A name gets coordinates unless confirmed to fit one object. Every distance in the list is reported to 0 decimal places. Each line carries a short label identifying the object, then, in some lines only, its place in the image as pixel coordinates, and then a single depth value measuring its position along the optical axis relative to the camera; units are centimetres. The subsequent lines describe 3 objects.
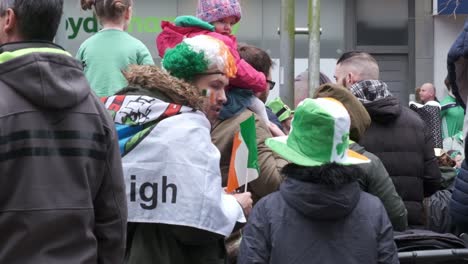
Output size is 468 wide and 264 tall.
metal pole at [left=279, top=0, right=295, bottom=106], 1188
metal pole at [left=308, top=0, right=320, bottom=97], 1211
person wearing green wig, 433
